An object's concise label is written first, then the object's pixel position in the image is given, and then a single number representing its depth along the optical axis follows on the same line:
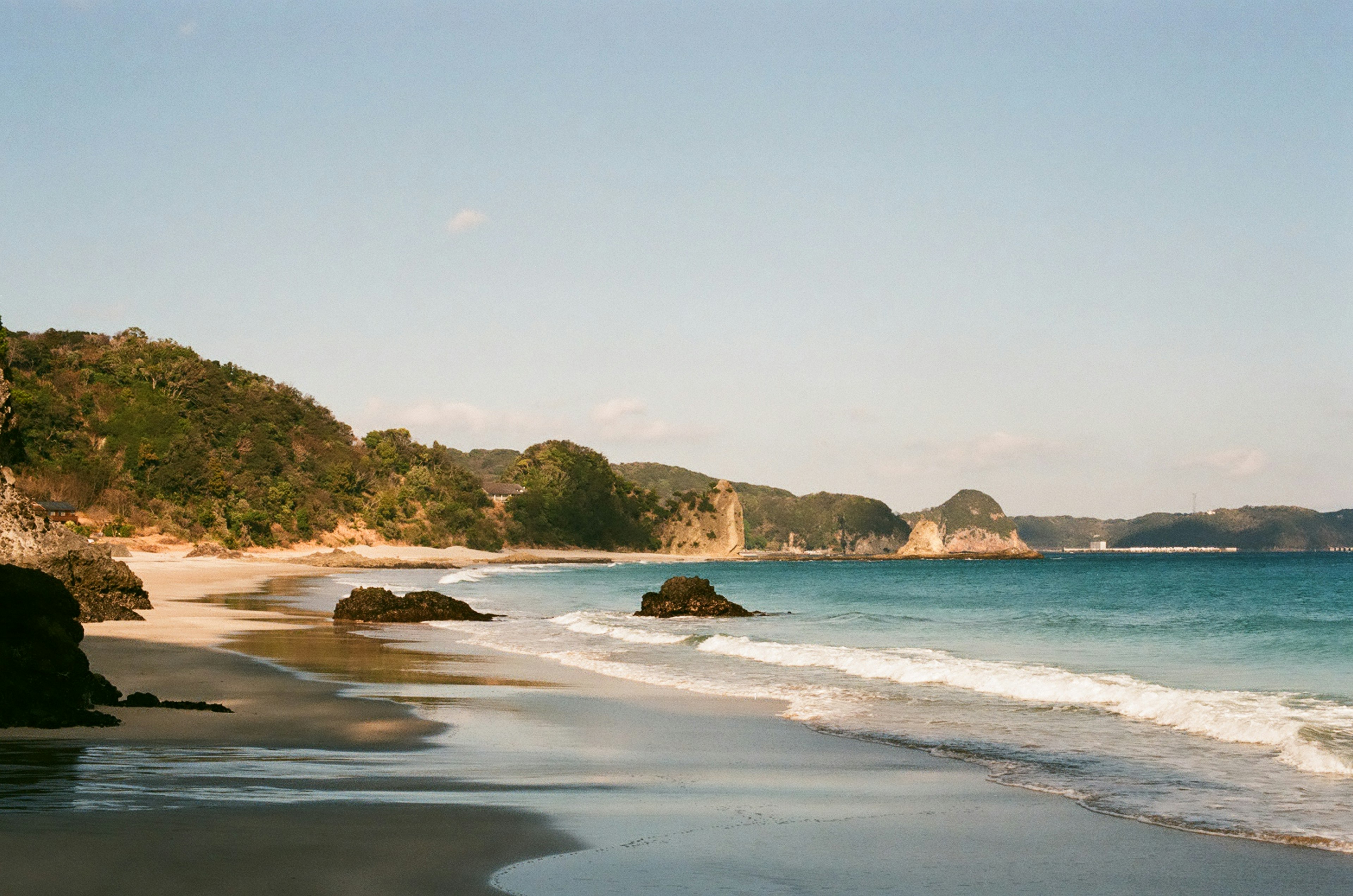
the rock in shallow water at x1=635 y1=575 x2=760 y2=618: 34.84
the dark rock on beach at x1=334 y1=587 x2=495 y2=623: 30.81
